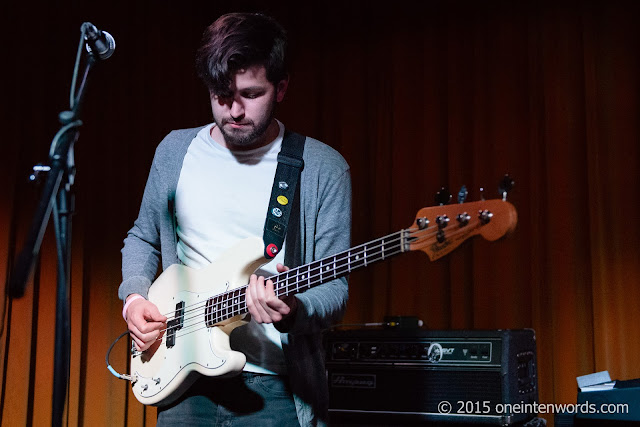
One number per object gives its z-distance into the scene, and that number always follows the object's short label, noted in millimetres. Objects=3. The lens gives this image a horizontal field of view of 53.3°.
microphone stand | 1030
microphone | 1260
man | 1533
